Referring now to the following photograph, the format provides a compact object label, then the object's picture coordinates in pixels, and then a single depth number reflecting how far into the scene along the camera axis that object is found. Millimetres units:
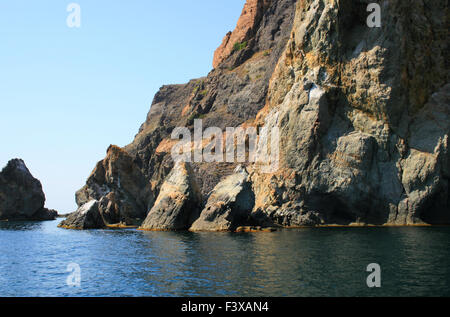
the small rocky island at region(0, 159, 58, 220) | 92250
